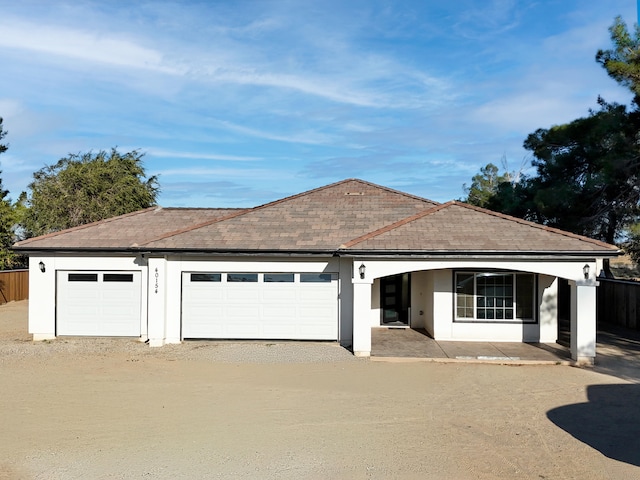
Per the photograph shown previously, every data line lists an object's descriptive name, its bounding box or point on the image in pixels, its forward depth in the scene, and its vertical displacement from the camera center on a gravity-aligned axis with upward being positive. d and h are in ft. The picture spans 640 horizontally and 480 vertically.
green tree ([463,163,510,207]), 139.33 +20.72
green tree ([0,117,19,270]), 80.79 +5.39
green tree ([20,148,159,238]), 113.19 +13.85
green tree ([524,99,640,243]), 62.95 +10.73
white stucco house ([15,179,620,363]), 47.16 -2.66
